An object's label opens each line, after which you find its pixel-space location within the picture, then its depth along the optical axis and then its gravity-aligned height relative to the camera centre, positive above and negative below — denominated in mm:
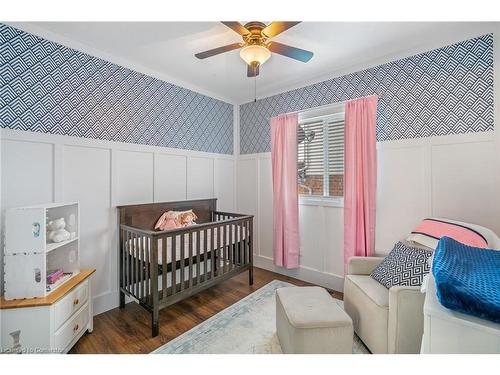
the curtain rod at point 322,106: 2317 +975
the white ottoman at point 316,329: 1352 -860
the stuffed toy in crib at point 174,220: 2456 -349
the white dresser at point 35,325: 1396 -860
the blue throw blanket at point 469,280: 617 -290
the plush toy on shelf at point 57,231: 1685 -322
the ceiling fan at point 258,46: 1431 +1020
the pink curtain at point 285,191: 2828 -32
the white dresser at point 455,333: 599 -400
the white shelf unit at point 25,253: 1477 -423
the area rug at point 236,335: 1627 -1164
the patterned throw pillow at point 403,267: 1510 -569
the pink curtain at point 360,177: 2277 +119
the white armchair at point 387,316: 1360 -833
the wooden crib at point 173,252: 1881 -614
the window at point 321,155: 2648 +414
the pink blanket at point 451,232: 1536 -329
